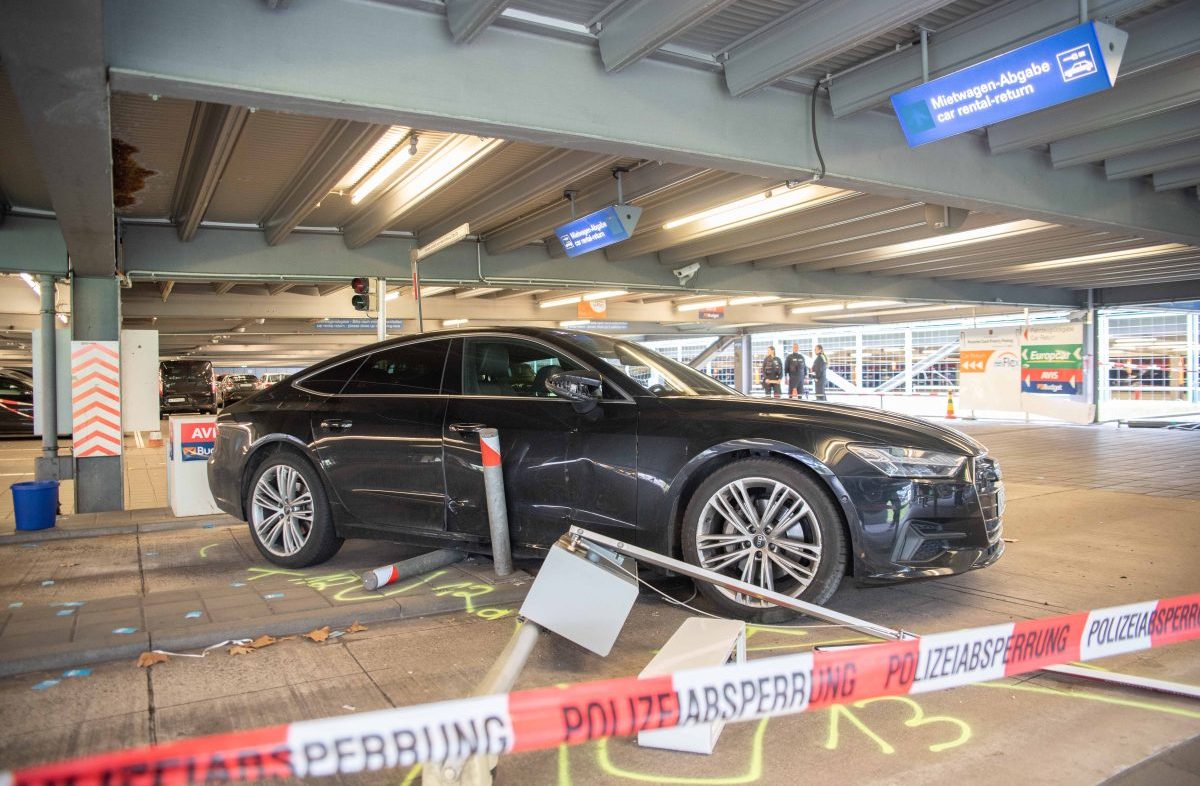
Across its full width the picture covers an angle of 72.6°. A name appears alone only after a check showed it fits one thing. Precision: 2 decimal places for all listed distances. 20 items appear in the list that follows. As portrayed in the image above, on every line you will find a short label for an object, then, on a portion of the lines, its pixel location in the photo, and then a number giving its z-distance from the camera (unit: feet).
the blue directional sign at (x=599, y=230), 29.01
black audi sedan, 13.08
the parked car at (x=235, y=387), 103.56
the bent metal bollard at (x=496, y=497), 14.75
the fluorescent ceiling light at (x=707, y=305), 68.95
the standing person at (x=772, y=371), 70.13
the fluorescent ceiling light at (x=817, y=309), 71.26
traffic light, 33.06
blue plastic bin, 22.17
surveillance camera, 43.50
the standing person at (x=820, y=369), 72.02
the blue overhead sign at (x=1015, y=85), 15.56
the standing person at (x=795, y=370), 71.15
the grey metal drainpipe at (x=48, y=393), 27.76
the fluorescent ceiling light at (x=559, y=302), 63.16
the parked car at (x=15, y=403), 58.59
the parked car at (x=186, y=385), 84.38
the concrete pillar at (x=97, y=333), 26.84
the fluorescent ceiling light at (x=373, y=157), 22.38
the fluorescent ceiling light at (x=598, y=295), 61.26
